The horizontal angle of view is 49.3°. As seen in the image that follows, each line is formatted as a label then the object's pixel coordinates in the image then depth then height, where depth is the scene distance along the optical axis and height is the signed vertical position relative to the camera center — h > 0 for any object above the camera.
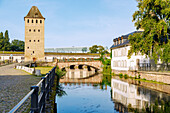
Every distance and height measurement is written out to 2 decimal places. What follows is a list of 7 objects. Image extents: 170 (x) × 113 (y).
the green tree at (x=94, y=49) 94.50 +5.44
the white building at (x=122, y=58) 34.34 +0.34
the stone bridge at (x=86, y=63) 48.06 -1.14
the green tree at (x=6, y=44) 88.64 +7.59
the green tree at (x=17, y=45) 96.82 +7.94
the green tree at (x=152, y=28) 22.47 +3.90
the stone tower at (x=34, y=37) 57.22 +7.05
